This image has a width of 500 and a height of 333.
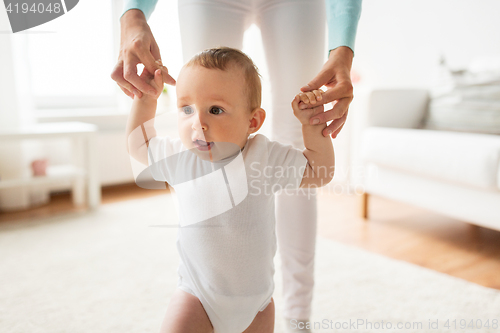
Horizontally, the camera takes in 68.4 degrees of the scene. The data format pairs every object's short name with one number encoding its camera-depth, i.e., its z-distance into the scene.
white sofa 1.28
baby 0.57
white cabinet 1.80
